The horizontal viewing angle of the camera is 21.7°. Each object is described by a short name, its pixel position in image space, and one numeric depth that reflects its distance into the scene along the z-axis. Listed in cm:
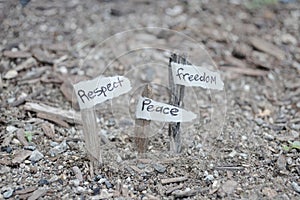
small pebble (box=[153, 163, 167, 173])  75
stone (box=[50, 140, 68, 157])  77
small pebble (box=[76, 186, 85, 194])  72
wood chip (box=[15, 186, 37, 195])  72
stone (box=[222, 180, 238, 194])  73
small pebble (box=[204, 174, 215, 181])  74
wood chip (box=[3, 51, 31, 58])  93
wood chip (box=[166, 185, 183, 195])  73
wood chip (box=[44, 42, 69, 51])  97
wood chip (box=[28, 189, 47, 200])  71
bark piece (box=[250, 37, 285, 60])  101
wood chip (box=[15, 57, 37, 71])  92
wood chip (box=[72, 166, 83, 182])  73
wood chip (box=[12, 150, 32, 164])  76
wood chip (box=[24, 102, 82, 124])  83
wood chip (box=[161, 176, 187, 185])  74
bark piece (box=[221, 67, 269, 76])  96
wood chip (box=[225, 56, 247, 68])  98
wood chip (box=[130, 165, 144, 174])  75
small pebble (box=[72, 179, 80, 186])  73
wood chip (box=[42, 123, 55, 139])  80
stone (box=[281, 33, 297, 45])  104
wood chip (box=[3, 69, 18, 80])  90
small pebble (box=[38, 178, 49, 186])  73
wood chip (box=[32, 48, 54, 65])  93
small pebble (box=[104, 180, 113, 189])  73
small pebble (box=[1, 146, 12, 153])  77
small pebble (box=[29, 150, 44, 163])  76
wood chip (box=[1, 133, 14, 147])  78
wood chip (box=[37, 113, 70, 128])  82
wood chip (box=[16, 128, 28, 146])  79
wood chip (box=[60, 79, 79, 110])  86
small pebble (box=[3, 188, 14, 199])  71
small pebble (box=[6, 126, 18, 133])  80
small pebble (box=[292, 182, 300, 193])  73
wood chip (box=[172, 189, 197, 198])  72
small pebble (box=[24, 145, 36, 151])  77
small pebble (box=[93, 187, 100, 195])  72
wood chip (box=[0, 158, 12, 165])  75
